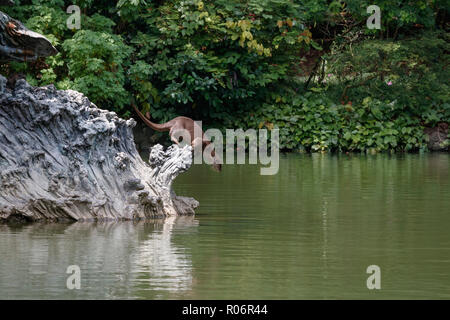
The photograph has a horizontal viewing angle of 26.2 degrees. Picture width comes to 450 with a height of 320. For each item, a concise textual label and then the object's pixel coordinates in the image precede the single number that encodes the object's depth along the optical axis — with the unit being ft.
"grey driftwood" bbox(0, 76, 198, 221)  38.24
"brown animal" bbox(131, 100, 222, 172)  57.82
